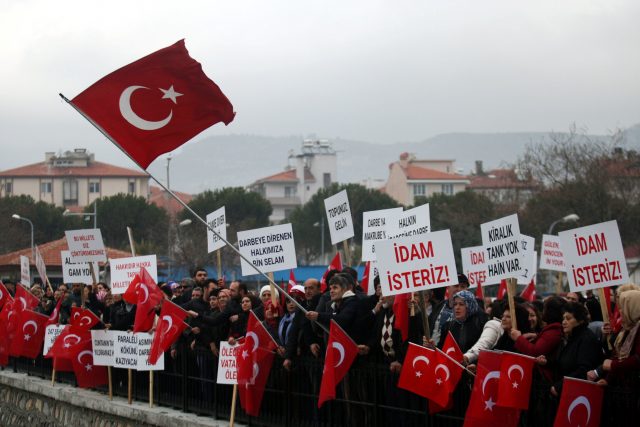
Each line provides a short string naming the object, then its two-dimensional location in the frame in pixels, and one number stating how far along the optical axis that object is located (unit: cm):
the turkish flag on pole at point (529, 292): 1948
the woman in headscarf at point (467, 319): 1040
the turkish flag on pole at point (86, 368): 1758
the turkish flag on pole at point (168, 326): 1434
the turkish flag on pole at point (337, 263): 1720
